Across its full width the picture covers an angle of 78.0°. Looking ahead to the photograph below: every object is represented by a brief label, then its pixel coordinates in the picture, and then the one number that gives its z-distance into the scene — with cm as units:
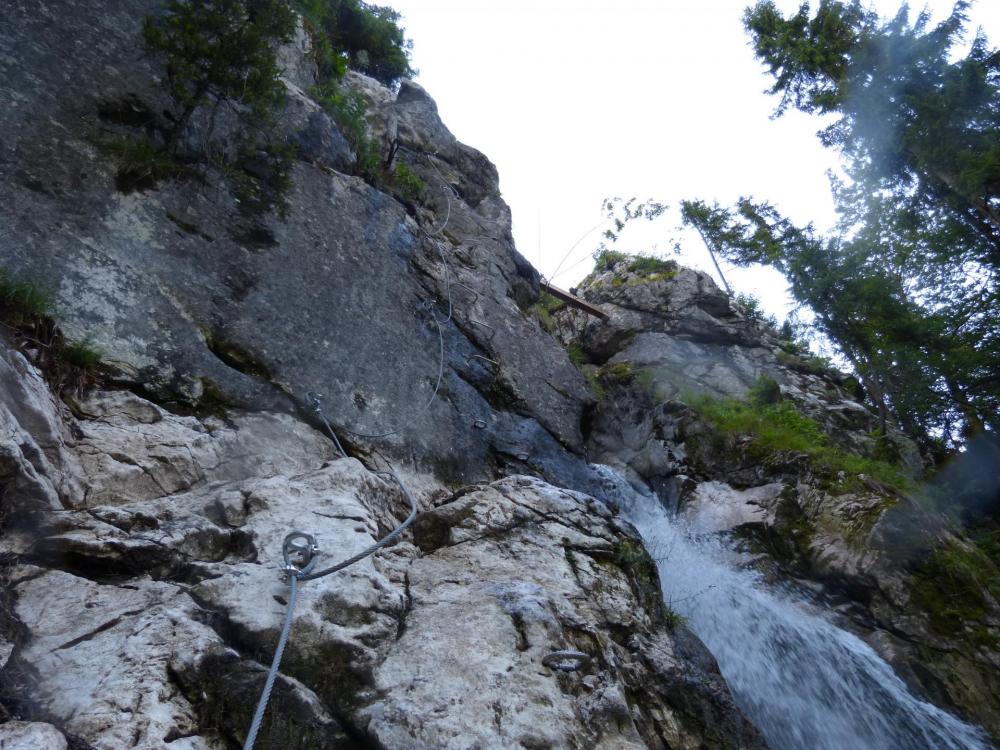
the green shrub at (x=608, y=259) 1822
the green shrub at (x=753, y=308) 2026
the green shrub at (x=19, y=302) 443
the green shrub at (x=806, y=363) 1508
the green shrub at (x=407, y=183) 1036
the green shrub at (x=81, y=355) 475
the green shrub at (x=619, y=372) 1355
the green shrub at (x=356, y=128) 907
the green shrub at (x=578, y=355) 1399
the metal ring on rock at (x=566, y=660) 348
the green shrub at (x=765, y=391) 1318
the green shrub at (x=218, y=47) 629
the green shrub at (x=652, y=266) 1667
